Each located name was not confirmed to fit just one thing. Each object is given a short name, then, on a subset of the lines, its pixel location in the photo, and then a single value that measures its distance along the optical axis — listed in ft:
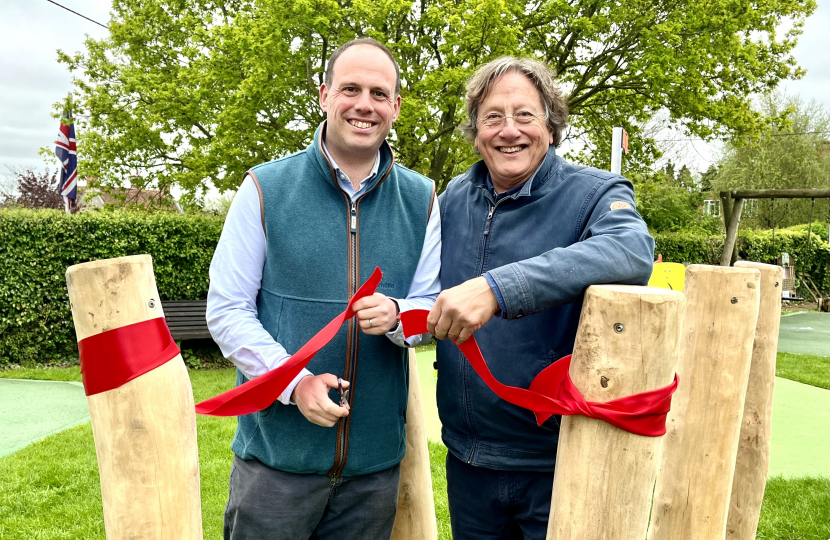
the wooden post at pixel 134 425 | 5.09
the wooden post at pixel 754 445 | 10.62
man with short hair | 6.46
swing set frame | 41.42
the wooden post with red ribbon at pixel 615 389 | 4.99
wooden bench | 30.32
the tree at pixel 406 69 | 36.35
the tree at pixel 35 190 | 87.35
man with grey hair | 6.57
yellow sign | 13.74
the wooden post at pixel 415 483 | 8.11
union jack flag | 37.73
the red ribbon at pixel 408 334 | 5.39
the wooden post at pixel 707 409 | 8.49
